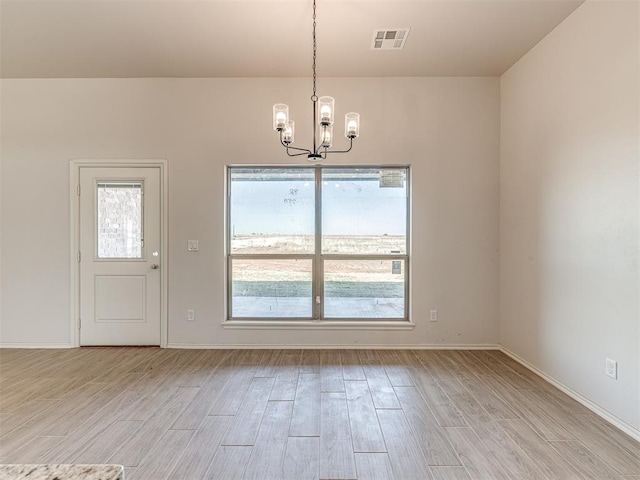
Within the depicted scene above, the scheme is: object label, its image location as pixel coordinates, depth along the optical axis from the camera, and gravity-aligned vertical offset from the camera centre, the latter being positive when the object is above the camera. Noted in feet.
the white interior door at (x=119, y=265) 12.45 -1.05
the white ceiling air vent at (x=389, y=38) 9.45 +6.03
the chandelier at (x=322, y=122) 7.47 +2.81
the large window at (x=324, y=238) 12.72 +0.02
